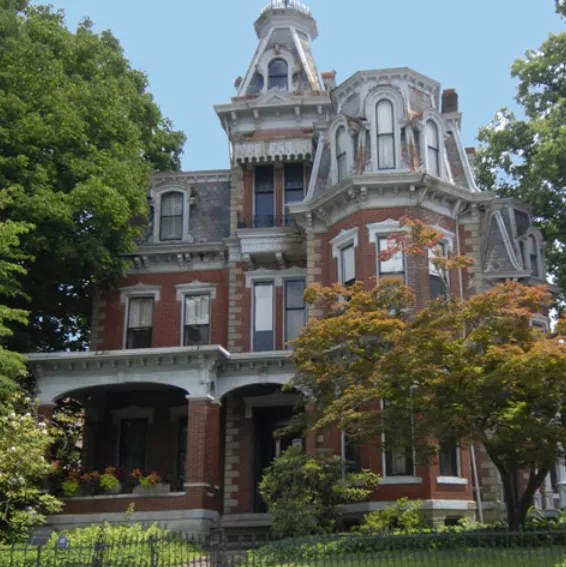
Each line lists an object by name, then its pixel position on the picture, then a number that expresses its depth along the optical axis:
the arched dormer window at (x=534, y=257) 29.25
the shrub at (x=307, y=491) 19.12
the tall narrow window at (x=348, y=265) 24.33
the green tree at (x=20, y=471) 20.39
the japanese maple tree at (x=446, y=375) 16.31
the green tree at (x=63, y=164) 24.80
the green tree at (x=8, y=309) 20.91
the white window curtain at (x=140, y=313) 28.38
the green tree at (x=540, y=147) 30.92
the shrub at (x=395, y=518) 18.64
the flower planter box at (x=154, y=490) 22.31
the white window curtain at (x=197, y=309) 28.12
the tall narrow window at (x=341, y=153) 25.72
